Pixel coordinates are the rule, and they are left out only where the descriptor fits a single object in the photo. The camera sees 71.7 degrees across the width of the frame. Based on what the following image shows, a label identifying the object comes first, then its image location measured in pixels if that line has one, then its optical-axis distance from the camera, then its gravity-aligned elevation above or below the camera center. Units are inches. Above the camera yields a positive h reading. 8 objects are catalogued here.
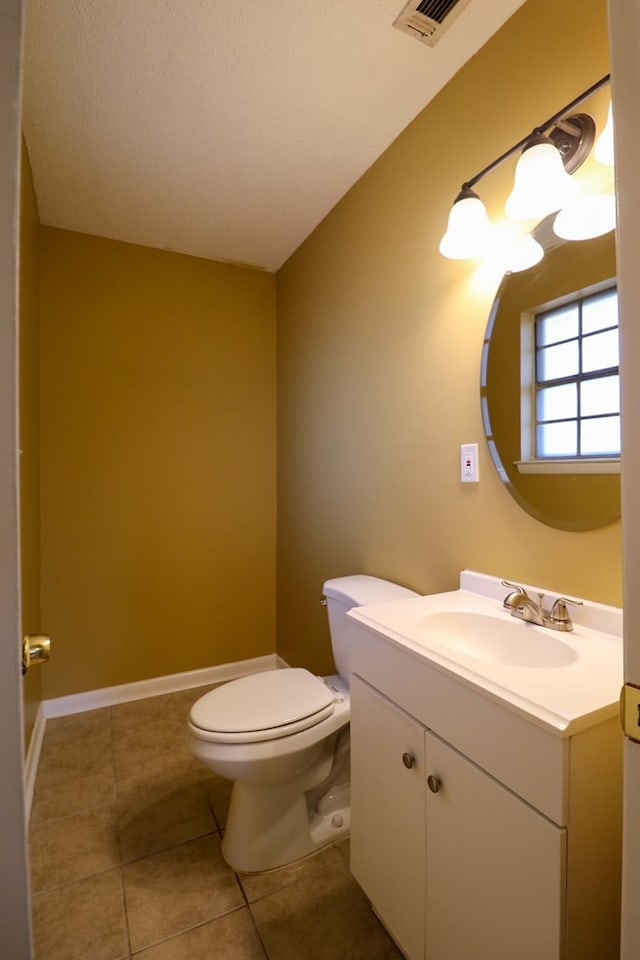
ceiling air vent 46.3 +49.4
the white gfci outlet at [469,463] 53.2 +1.5
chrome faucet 40.8 -13.1
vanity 26.4 -21.7
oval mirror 40.2 +10.5
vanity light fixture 39.6 +28.4
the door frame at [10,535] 21.3 -2.8
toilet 51.0 -32.1
